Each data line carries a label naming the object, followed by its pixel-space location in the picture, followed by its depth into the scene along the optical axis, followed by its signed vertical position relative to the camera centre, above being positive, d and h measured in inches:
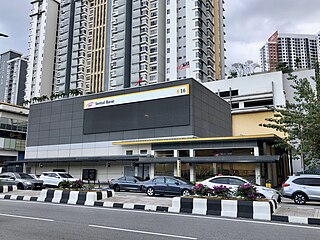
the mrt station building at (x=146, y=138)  1155.9 +149.1
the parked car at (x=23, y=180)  972.6 -30.2
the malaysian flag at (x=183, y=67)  2214.6 +776.3
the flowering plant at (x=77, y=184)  613.3 -26.3
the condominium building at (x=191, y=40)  2534.4 +1112.3
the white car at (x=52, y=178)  1089.4 -25.9
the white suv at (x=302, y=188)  647.8 -36.1
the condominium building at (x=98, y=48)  3038.9 +1240.5
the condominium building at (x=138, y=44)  2714.1 +1143.8
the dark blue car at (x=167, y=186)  770.2 -38.3
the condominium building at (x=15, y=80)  4835.6 +1457.1
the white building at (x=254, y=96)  1941.4 +497.0
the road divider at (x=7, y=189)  751.7 -44.9
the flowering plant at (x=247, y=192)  431.8 -28.9
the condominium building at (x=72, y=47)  3161.9 +1303.0
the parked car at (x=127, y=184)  920.8 -38.2
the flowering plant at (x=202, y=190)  473.1 -28.8
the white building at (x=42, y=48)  3366.1 +1369.0
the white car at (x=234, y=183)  642.2 -25.6
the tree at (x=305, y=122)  644.1 +108.9
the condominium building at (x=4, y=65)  5248.0 +1835.8
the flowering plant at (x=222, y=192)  456.4 -30.6
